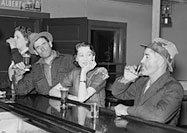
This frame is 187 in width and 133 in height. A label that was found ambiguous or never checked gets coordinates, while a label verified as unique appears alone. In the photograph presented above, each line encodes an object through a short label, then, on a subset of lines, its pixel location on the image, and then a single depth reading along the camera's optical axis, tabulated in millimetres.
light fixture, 5324
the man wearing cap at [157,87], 1957
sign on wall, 5629
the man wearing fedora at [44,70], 3020
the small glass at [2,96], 2693
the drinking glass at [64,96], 2344
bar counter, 1655
